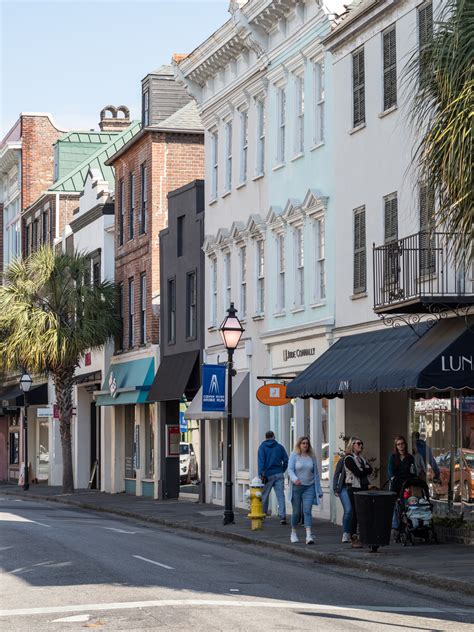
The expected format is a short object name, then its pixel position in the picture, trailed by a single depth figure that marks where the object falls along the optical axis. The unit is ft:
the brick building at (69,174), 182.80
